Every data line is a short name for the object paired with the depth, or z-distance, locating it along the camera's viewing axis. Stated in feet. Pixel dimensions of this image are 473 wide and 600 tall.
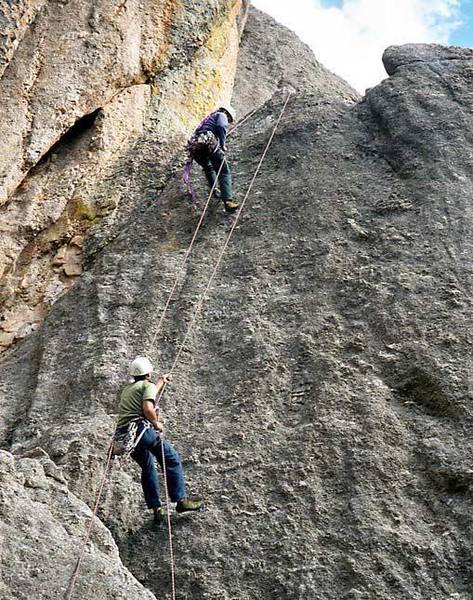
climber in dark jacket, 44.14
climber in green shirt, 28.27
